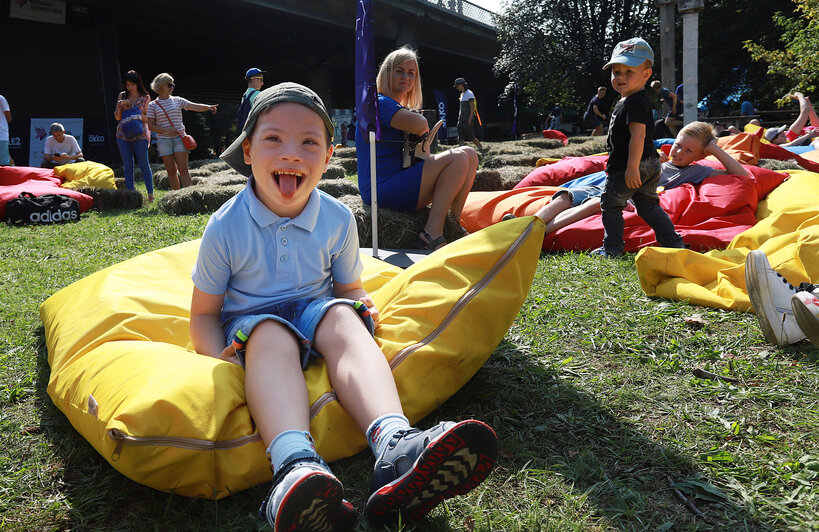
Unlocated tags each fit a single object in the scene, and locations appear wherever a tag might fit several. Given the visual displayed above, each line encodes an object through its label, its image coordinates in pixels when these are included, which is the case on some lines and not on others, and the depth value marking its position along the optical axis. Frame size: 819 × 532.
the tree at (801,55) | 13.49
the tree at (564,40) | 24.89
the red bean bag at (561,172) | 6.31
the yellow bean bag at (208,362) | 1.57
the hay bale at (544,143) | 14.65
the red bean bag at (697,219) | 4.28
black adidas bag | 6.63
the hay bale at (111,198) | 7.80
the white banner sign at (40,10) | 13.66
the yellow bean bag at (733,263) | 2.91
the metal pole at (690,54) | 12.48
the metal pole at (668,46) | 15.40
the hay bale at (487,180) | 7.59
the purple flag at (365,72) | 4.04
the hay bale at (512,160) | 10.29
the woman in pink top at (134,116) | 8.09
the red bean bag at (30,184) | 7.07
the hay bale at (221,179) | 9.06
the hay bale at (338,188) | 7.27
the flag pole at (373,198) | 4.22
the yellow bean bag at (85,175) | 9.03
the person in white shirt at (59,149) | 10.34
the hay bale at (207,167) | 12.08
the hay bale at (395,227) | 4.87
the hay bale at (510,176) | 7.44
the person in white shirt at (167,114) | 7.93
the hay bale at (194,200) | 7.41
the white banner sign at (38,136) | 14.09
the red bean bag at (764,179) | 4.82
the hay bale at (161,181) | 11.32
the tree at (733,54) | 23.22
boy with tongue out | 1.38
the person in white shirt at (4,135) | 8.55
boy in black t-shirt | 3.88
